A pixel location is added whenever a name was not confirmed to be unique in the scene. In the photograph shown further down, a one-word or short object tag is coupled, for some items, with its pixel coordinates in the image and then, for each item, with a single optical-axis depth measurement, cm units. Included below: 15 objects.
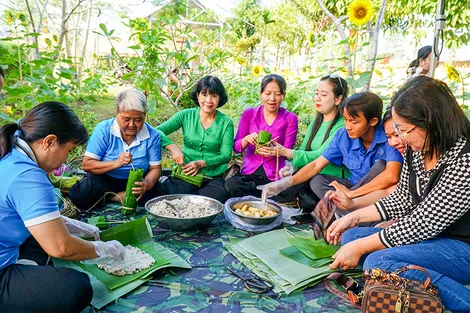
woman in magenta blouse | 327
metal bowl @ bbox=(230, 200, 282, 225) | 260
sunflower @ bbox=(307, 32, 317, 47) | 408
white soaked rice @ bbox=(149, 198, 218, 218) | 257
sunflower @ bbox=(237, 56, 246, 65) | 494
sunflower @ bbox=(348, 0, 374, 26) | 328
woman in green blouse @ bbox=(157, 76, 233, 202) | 322
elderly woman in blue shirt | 284
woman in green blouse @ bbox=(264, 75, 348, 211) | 312
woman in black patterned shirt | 162
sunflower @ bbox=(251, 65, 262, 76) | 480
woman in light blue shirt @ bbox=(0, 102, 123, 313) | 143
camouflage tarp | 179
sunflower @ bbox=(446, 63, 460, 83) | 318
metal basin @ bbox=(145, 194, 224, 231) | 246
